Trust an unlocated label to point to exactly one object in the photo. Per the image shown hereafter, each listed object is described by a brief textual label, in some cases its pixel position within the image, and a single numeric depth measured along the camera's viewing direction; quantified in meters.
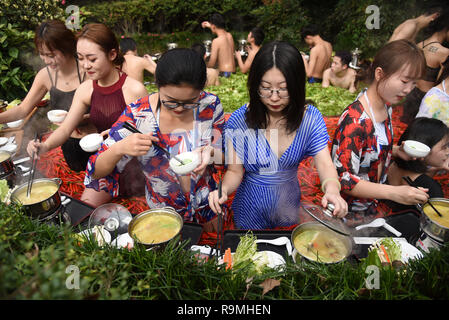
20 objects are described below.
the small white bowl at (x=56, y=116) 3.25
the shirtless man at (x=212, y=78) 7.68
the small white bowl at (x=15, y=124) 3.66
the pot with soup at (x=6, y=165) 2.48
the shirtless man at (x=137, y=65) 6.06
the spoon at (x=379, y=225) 2.08
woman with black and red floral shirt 2.32
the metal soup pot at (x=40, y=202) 1.80
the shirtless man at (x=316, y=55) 7.86
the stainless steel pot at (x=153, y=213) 1.79
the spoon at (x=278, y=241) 1.95
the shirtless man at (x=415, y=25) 5.31
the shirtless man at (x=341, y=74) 7.20
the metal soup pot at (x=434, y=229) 1.62
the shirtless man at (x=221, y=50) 8.21
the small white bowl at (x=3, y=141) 3.06
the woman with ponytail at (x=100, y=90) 2.86
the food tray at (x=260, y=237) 1.95
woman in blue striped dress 2.05
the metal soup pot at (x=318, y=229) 1.63
